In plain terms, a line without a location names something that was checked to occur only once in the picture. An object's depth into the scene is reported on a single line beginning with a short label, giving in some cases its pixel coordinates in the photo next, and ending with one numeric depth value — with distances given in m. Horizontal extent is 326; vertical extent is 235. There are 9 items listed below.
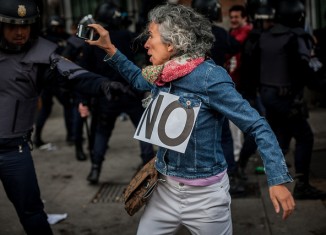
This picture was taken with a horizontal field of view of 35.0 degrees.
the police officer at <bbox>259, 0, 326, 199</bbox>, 4.81
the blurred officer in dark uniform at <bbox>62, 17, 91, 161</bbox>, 6.79
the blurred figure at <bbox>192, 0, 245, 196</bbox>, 4.68
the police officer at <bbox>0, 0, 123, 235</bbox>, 3.28
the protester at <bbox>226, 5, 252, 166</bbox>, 6.02
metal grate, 5.28
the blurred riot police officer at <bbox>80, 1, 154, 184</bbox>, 5.39
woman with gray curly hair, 2.51
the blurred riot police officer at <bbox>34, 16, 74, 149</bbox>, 7.93
